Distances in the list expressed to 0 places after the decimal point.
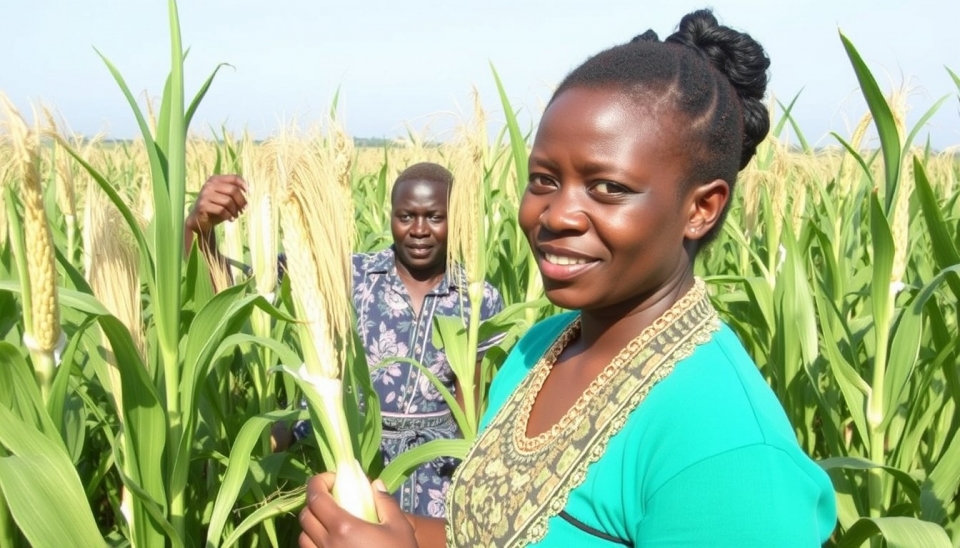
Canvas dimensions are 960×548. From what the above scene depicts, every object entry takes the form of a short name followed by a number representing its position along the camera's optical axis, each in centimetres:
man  267
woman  89
